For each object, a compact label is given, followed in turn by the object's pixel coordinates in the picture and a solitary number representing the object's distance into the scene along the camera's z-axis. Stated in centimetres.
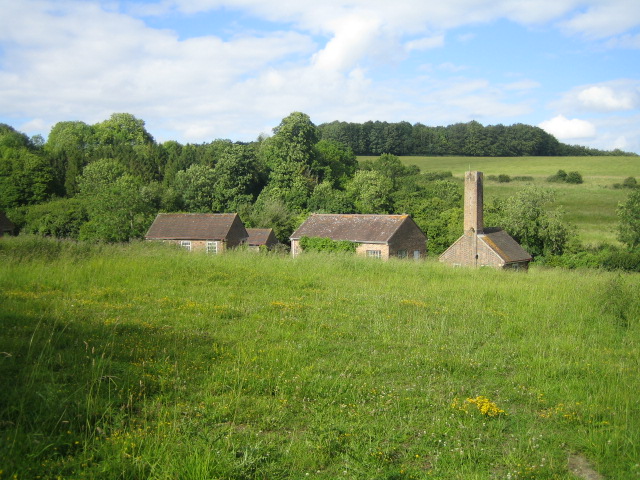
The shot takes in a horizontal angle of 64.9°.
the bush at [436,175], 7944
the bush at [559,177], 7988
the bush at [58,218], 5166
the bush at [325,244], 4069
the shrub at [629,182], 7156
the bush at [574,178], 7806
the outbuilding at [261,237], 4765
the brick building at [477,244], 3634
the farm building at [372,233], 4156
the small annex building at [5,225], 4399
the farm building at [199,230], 4456
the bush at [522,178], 8006
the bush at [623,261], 3953
